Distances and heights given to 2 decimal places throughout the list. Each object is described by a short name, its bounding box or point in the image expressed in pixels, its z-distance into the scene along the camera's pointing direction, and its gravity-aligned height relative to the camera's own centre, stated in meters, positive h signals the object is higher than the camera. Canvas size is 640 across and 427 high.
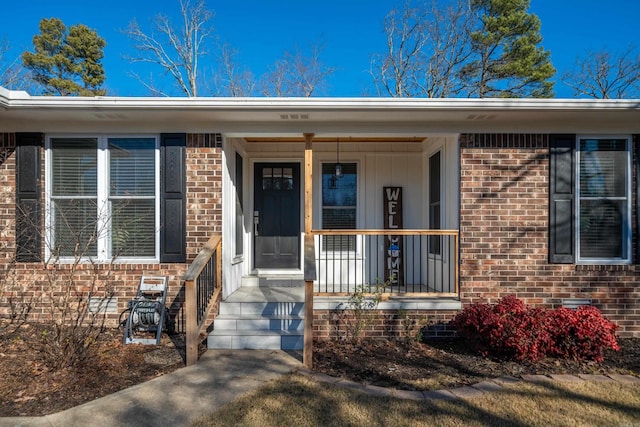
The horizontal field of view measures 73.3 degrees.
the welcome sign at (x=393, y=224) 7.00 -0.16
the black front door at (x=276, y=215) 7.18 -0.01
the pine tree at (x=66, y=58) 17.27 +6.37
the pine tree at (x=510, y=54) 15.56 +5.99
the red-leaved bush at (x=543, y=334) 4.52 -1.26
